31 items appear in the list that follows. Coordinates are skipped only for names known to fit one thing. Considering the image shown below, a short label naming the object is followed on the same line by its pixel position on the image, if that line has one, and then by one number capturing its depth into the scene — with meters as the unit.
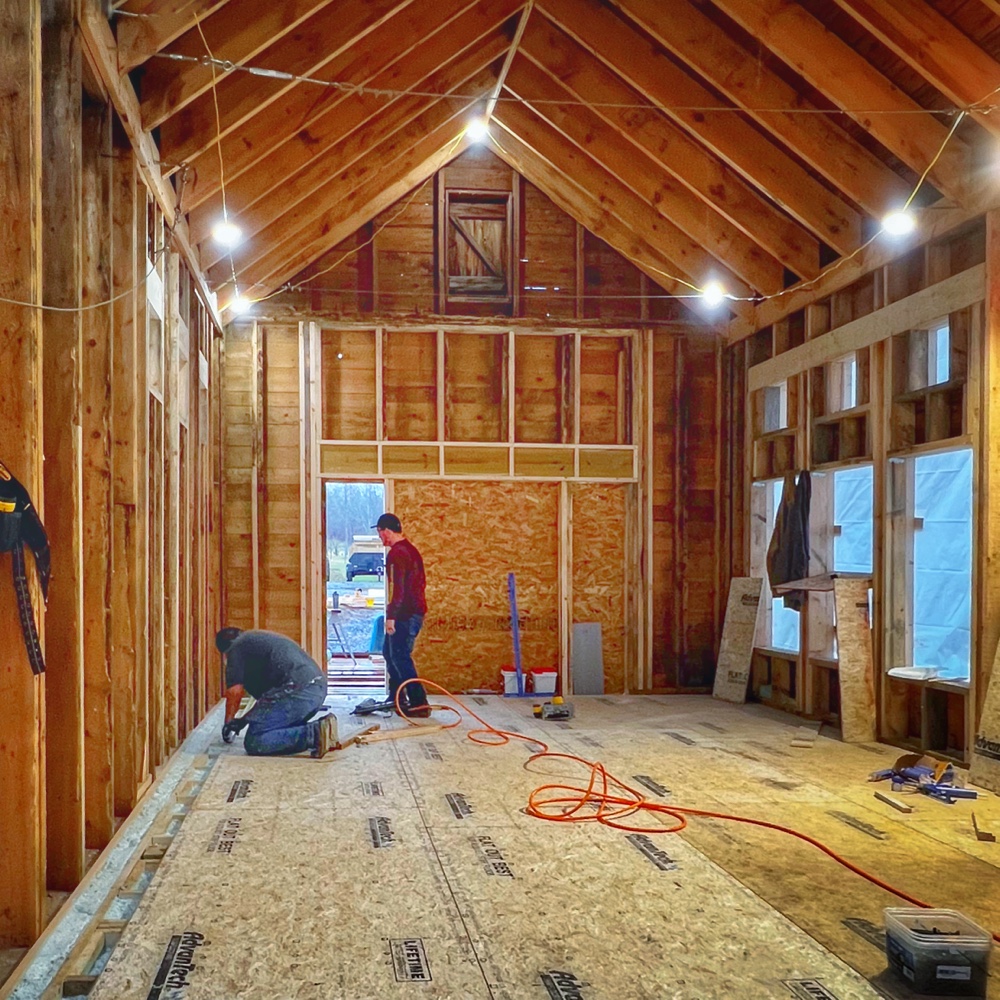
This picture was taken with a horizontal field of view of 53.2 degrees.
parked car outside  13.70
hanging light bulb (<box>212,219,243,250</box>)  7.00
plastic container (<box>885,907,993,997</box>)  2.94
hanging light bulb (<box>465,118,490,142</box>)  9.37
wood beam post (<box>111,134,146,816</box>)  5.07
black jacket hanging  8.41
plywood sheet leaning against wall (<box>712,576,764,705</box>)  9.46
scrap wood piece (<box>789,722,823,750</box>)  7.10
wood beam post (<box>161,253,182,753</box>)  6.40
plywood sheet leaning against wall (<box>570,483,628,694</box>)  10.23
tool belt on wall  3.20
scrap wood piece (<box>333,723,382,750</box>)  6.68
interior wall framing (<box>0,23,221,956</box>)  3.31
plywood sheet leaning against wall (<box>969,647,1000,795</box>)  5.76
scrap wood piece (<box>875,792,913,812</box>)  5.23
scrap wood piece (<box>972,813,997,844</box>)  4.70
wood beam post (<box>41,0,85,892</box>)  3.83
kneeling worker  6.45
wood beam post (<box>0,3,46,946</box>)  3.29
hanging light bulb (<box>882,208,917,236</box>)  6.75
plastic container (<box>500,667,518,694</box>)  9.79
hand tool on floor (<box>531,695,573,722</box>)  8.21
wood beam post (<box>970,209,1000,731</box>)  6.03
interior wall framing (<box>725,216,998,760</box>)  6.18
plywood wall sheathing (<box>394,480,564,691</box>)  10.01
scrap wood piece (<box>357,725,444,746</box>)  7.00
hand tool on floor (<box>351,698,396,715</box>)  8.27
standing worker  8.26
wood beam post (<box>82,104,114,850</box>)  4.57
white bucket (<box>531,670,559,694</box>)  9.83
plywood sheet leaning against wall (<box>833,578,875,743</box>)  7.22
